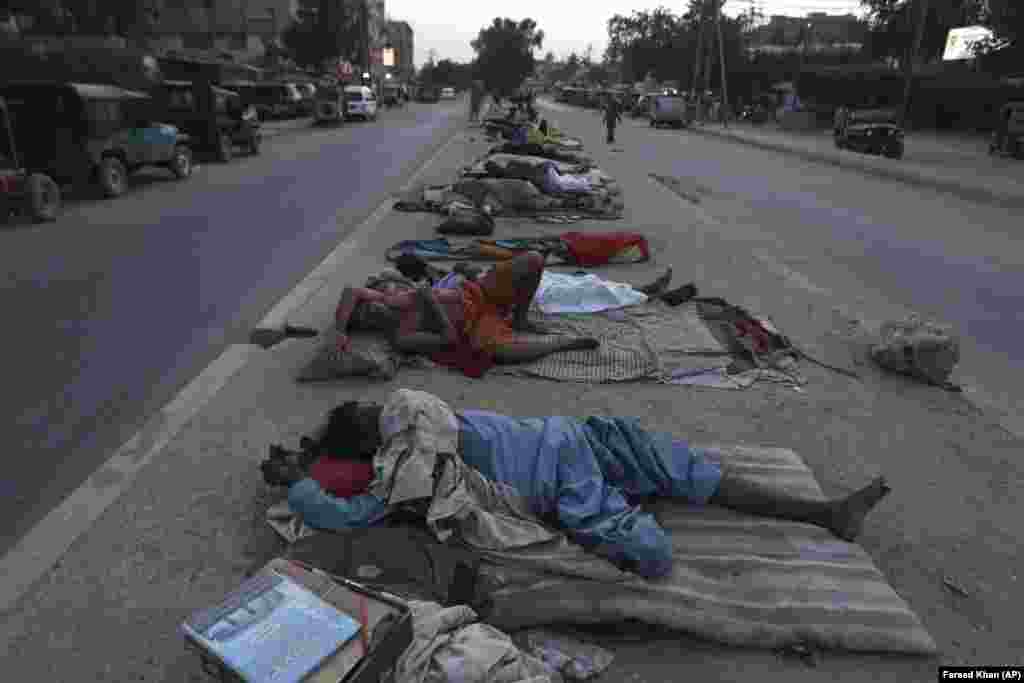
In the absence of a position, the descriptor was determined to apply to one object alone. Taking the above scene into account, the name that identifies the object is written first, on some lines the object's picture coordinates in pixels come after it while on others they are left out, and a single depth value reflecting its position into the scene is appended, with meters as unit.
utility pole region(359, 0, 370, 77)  51.69
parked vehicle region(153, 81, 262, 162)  16.70
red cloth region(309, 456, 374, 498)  3.01
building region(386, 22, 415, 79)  116.06
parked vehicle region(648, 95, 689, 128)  38.16
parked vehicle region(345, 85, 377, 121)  35.09
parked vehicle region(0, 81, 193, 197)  11.48
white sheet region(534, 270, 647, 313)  6.28
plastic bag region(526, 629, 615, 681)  2.41
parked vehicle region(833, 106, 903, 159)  22.92
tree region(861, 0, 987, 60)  35.12
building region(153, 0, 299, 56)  56.06
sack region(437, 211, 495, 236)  9.55
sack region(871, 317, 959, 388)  4.94
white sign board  28.66
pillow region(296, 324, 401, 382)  4.74
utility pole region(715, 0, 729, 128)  37.73
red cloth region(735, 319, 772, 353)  5.45
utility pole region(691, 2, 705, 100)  44.84
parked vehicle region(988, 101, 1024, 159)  21.86
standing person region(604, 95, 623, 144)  25.70
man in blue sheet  2.86
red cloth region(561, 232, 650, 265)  8.12
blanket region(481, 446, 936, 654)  2.56
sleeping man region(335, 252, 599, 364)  5.01
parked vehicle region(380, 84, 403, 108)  56.71
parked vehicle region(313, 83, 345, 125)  32.72
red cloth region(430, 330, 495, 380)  4.92
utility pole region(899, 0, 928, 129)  23.56
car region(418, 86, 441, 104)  74.81
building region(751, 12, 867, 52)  69.01
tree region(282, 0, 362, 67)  44.81
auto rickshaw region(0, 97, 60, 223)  9.95
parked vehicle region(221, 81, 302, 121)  34.11
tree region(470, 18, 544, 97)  62.31
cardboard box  1.99
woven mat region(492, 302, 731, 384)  4.96
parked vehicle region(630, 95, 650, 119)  50.78
